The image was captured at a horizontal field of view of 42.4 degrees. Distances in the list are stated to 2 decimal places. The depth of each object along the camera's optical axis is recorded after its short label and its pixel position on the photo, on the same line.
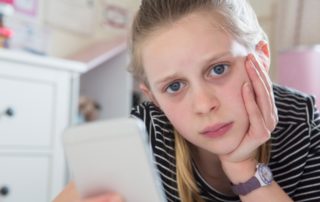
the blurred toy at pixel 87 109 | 1.64
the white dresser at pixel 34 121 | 1.16
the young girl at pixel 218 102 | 0.60
